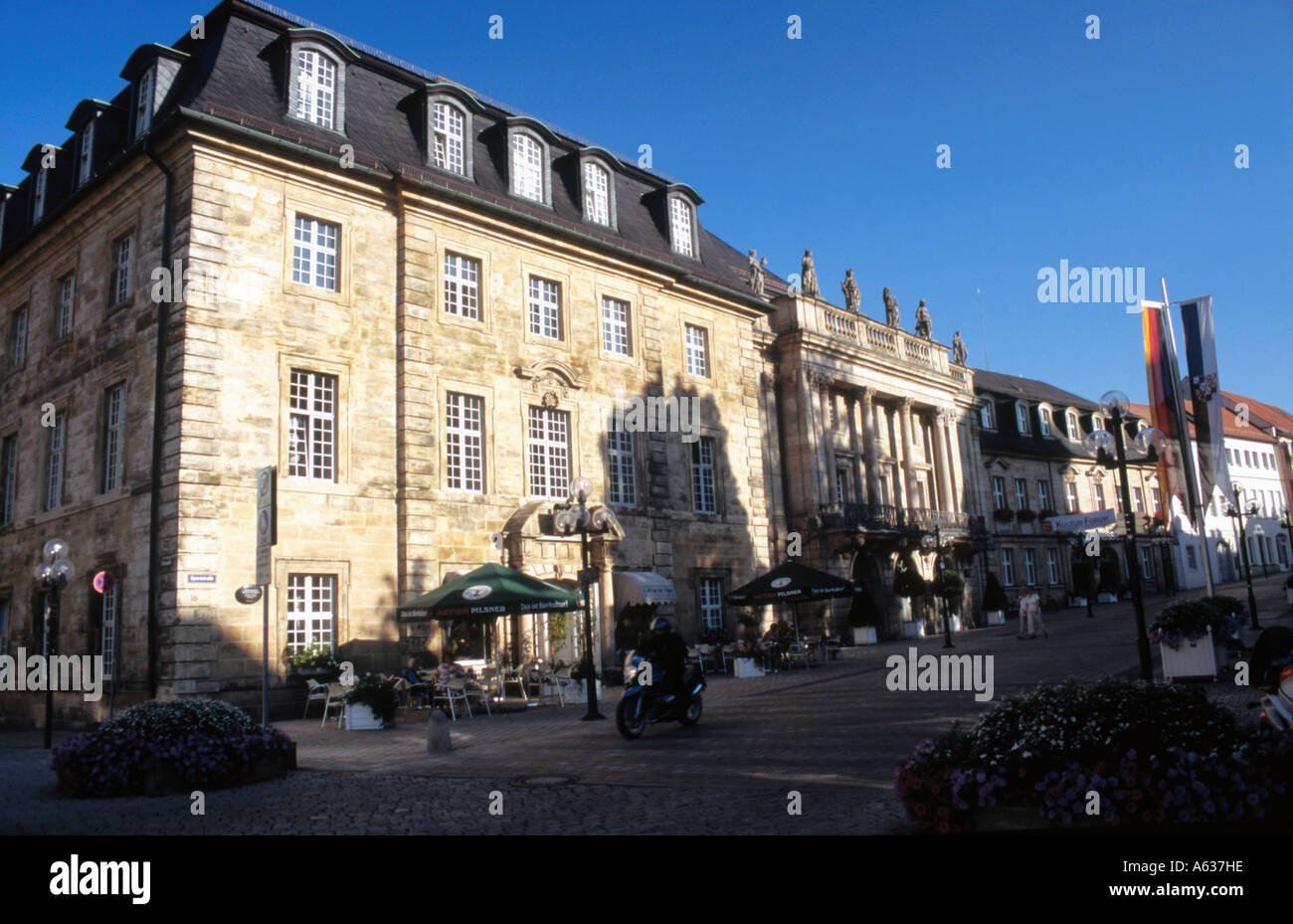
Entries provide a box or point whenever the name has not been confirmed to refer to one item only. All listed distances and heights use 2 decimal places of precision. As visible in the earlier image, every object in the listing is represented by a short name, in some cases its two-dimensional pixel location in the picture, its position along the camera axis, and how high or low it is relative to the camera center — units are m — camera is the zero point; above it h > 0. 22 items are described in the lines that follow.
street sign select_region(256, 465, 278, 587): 13.19 +1.42
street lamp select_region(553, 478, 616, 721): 16.44 +1.45
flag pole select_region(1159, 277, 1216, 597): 21.00 +2.57
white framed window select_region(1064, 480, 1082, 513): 57.00 +5.06
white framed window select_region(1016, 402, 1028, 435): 55.16 +9.52
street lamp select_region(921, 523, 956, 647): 40.66 +1.89
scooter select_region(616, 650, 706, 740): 13.63 -1.38
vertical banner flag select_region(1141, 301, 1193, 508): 21.03 +4.27
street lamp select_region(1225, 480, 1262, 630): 23.34 +0.79
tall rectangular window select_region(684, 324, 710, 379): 30.30 +7.77
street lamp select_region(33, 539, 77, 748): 16.48 +1.05
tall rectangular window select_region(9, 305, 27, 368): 25.00 +7.57
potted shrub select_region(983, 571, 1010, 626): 43.50 -0.63
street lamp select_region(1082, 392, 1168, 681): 13.27 +2.12
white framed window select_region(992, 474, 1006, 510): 52.22 +5.04
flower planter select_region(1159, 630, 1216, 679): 14.77 -1.22
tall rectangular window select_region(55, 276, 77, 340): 23.40 +7.76
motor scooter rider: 14.38 -0.72
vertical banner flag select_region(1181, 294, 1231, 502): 21.02 +3.97
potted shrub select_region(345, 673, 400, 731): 16.92 -1.50
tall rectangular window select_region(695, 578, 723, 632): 28.88 -0.05
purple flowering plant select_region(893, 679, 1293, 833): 5.38 -1.05
